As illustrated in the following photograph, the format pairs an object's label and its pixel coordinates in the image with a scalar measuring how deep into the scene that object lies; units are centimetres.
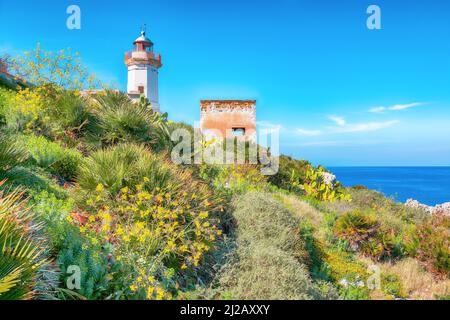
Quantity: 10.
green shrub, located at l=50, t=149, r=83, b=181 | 724
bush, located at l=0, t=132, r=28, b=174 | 535
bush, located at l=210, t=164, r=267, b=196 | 790
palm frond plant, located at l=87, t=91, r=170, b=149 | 909
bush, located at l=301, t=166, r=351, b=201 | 1368
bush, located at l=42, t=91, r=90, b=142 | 953
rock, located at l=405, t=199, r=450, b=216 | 1908
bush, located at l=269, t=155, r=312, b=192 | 1379
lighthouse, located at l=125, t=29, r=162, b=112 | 3500
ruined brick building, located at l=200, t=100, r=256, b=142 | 2130
